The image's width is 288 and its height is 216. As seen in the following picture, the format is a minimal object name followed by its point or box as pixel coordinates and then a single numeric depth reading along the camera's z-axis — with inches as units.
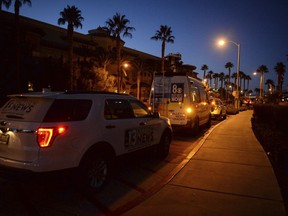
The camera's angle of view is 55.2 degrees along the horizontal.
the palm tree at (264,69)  3830.0
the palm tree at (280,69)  3134.8
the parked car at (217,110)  862.3
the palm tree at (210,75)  5044.3
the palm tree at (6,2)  887.7
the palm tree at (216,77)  4920.3
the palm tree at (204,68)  4702.3
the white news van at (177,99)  462.0
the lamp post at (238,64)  987.6
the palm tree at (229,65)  4087.1
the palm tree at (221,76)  4945.9
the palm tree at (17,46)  810.2
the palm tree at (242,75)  4920.5
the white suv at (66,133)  167.5
